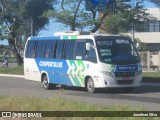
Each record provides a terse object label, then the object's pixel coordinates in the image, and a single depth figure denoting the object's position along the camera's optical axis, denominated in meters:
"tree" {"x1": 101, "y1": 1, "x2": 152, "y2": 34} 33.25
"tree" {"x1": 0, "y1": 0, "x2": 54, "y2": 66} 42.69
